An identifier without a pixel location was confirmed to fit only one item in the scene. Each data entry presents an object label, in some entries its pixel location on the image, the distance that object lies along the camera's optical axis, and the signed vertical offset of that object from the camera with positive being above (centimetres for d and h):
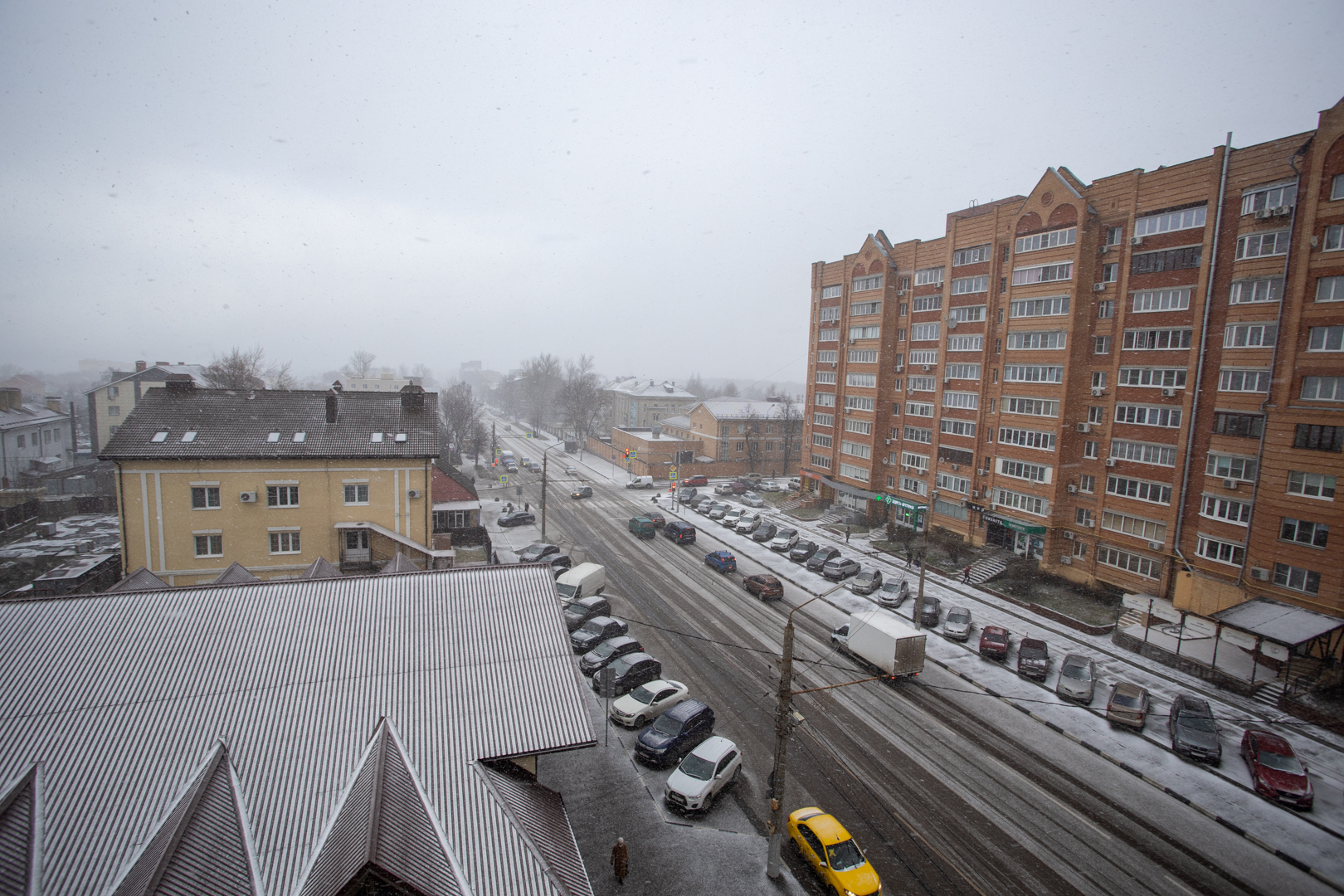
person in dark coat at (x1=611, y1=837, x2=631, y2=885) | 1357 -1051
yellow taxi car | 1338 -1052
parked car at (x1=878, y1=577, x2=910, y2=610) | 3142 -1054
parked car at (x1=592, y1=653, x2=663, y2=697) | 2173 -1037
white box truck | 2283 -963
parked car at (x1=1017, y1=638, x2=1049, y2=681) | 2403 -1044
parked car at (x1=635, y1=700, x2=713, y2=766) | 1778 -1041
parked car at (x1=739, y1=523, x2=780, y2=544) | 4278 -1032
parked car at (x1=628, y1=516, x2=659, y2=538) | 4303 -1023
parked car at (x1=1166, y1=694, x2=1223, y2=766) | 1880 -1046
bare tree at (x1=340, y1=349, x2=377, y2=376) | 14100 +206
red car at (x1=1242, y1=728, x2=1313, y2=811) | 1686 -1046
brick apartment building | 2455 +102
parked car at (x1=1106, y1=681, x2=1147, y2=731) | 2058 -1050
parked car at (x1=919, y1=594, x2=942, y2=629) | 2922 -1060
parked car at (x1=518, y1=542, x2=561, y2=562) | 3595 -1027
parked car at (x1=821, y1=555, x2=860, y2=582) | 3531 -1047
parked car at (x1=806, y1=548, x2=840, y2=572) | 3694 -1036
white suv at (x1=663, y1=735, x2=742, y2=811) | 1588 -1039
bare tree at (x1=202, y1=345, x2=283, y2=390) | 6288 -45
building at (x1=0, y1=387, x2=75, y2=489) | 5734 -771
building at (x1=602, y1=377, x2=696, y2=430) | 9675 -341
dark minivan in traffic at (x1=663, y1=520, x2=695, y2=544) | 4188 -1023
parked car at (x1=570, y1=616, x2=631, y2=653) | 2494 -1045
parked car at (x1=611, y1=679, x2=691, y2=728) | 1972 -1047
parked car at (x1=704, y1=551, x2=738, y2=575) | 3591 -1037
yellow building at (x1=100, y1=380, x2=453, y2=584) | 2770 -518
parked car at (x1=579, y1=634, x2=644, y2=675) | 2295 -1029
